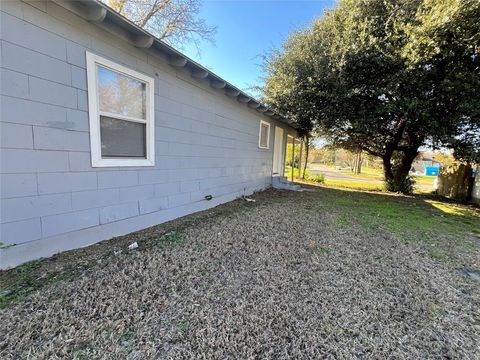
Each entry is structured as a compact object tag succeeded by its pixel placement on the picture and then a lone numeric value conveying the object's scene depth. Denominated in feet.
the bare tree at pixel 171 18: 35.29
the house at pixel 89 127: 7.77
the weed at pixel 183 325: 5.89
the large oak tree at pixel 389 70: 19.88
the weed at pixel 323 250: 11.15
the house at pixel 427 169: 126.93
